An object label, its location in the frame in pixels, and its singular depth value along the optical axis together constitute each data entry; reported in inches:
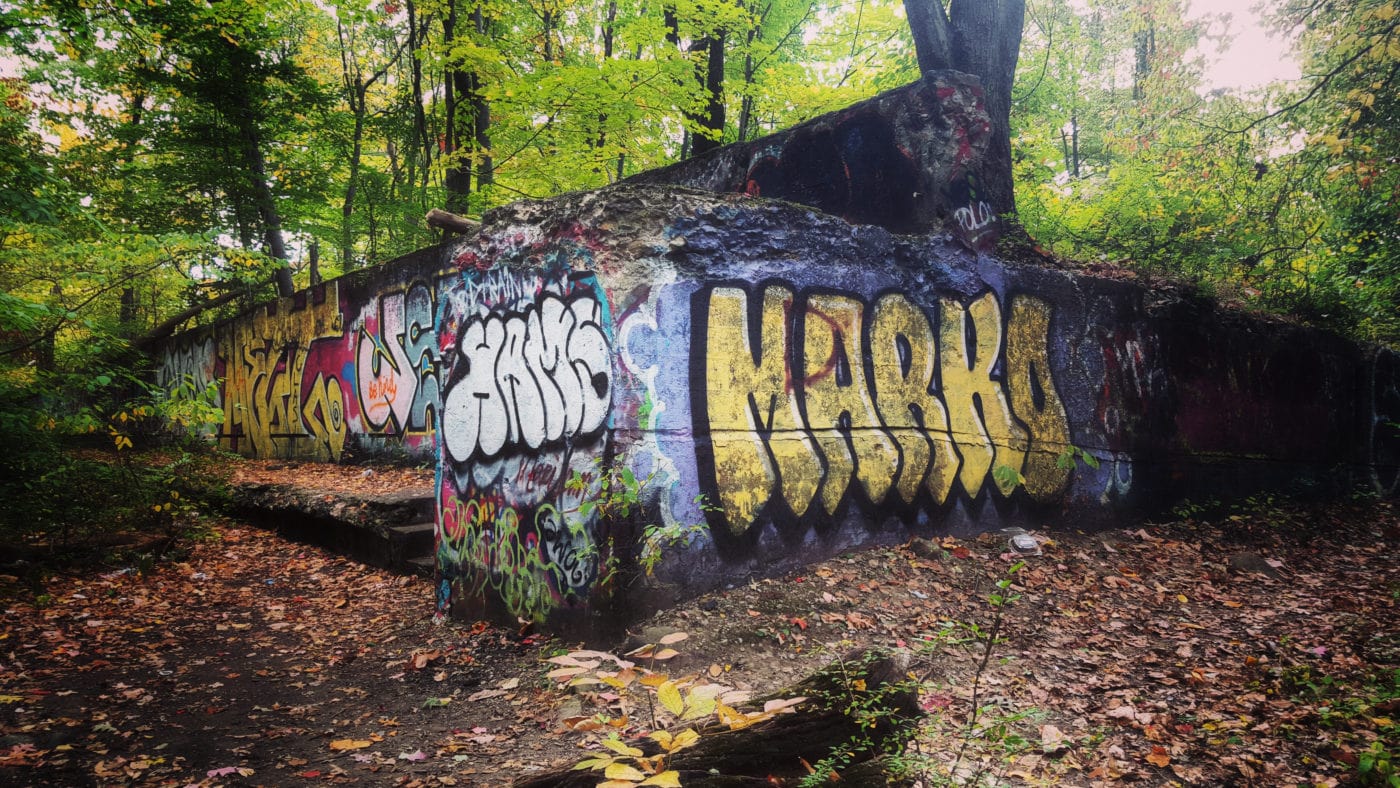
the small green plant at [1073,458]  268.2
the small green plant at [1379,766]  104.1
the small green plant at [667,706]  64.2
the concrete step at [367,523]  254.5
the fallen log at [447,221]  235.9
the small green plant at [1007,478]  250.2
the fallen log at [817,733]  84.4
